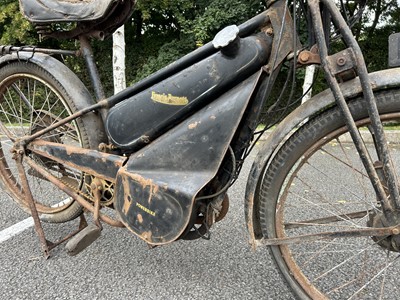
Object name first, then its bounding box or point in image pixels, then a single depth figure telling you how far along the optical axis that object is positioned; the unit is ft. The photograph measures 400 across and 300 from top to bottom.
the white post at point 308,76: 20.45
